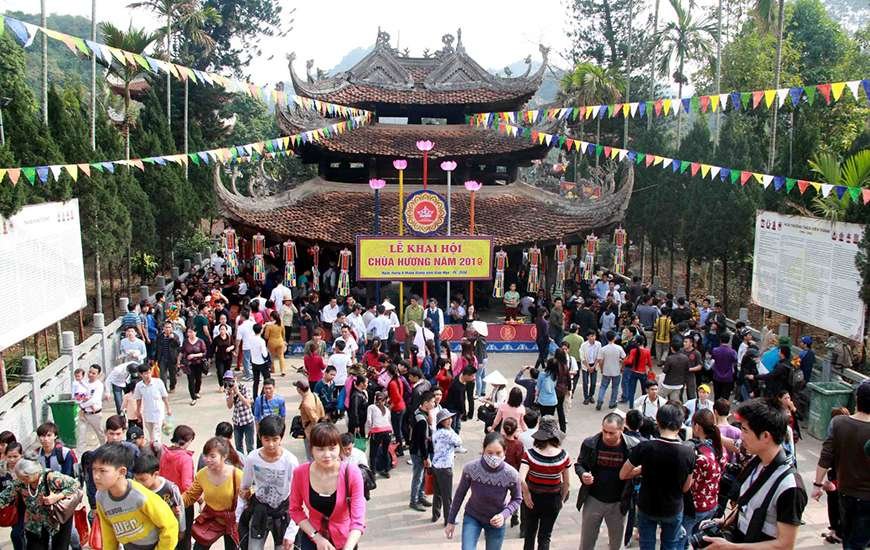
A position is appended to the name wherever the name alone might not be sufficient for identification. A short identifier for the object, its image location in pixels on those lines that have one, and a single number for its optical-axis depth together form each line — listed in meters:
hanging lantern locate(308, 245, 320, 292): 19.83
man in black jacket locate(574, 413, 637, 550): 6.75
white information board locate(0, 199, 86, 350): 12.38
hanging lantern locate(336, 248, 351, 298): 19.51
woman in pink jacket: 5.12
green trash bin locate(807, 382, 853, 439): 12.20
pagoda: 21.14
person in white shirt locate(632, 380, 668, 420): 9.48
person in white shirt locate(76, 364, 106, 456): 10.62
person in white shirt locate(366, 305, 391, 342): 15.95
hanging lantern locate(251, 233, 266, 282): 19.47
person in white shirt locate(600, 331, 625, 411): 13.42
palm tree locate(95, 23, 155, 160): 25.27
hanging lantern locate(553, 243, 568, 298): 20.67
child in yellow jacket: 5.11
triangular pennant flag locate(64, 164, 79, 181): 12.05
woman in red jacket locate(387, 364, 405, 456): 10.54
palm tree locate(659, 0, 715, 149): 30.69
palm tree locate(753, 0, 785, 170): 23.47
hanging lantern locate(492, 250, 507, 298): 19.56
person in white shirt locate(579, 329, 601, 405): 13.74
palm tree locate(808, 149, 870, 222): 13.23
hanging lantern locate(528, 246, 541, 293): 19.91
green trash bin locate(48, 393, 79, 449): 11.07
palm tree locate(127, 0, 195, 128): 30.88
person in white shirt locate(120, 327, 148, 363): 12.65
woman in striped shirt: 6.71
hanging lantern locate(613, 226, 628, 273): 20.31
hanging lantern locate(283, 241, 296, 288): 19.59
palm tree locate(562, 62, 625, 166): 32.88
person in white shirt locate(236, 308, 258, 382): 13.79
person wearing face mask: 6.38
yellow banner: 18.56
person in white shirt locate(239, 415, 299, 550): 5.98
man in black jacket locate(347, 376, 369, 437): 10.48
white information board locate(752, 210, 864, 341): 13.21
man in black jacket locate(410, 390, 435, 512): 8.87
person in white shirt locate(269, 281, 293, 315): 17.77
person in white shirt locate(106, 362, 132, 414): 12.22
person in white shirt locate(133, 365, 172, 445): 10.05
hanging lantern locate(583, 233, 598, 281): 20.83
